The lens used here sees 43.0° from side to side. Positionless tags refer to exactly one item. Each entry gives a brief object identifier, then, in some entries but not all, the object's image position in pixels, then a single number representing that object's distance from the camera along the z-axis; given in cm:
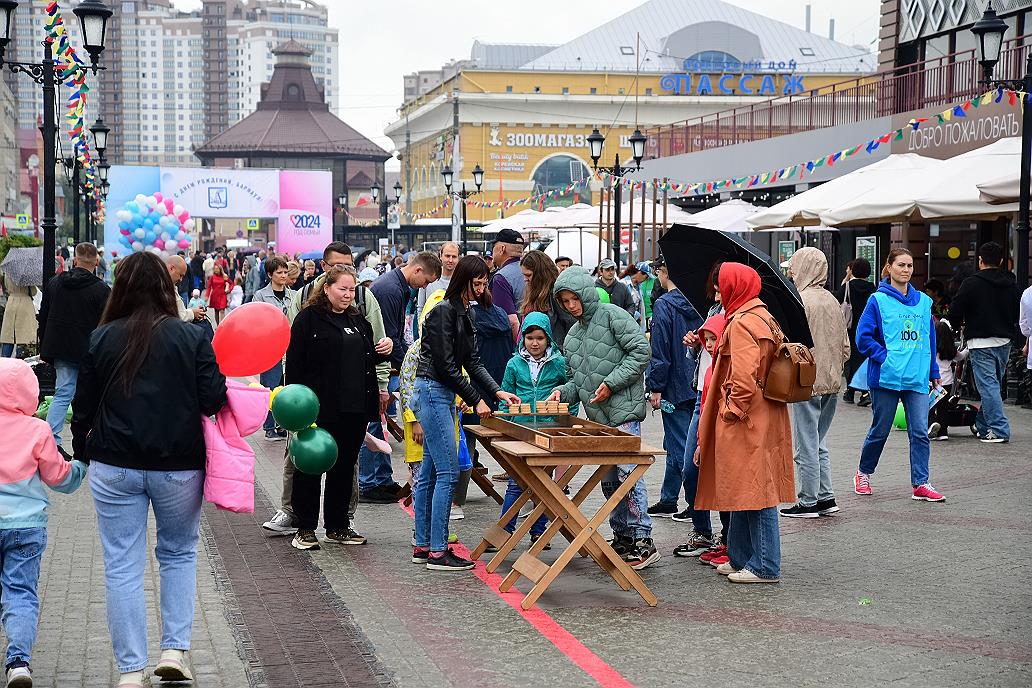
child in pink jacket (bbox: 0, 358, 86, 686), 529
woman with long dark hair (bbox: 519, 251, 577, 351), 846
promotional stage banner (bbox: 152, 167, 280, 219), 4144
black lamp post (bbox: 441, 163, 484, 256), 3969
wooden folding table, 672
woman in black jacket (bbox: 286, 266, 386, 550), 808
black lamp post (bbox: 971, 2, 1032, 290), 1490
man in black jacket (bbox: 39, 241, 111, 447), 1197
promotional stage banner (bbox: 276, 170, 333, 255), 4297
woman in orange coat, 711
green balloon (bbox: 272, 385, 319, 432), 665
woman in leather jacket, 768
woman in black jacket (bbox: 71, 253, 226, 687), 522
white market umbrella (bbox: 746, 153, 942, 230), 1761
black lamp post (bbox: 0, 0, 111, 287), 1327
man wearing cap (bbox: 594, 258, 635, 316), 1295
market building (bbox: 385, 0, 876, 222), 7994
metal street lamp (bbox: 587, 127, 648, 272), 2619
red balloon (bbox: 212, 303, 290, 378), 625
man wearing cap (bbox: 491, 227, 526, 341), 1098
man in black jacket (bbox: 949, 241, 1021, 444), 1267
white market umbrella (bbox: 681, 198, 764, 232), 2514
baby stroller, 1341
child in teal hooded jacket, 809
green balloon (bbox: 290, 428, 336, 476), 680
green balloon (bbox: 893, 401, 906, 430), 1349
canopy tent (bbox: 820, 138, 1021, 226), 1552
